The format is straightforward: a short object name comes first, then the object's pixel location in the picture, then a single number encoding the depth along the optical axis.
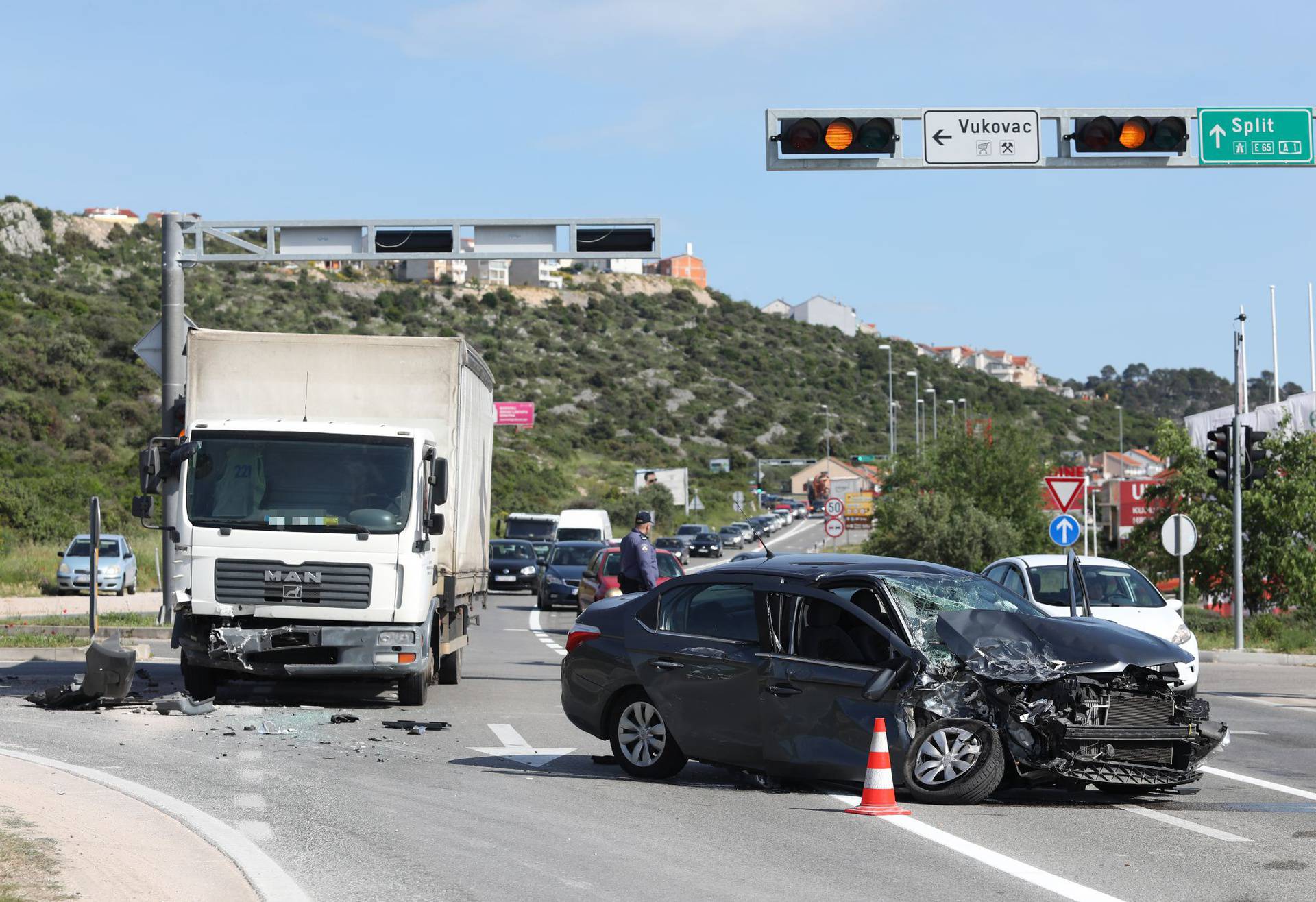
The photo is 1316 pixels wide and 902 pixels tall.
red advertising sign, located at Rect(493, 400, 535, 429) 67.56
